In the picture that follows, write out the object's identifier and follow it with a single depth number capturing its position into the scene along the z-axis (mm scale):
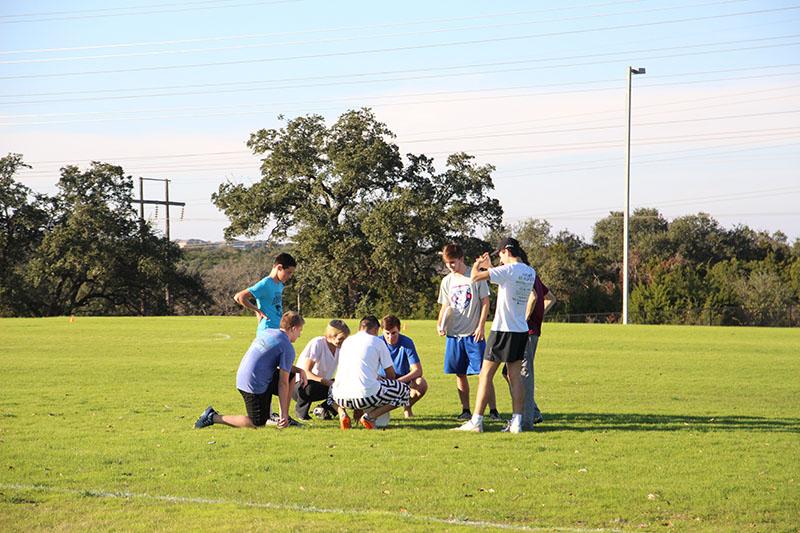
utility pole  69125
